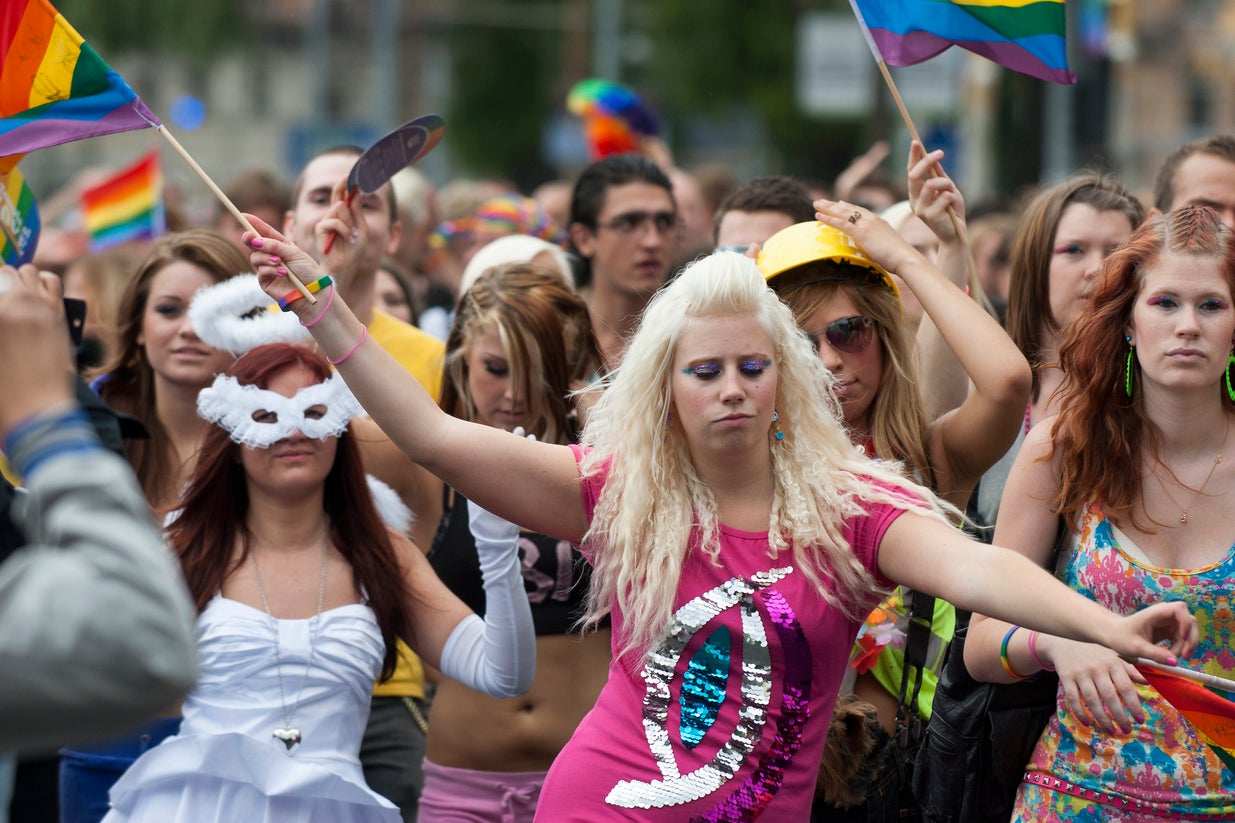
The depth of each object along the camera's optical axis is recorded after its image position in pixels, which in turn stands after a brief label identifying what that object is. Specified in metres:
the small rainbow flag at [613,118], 21.97
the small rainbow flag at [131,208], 19.92
